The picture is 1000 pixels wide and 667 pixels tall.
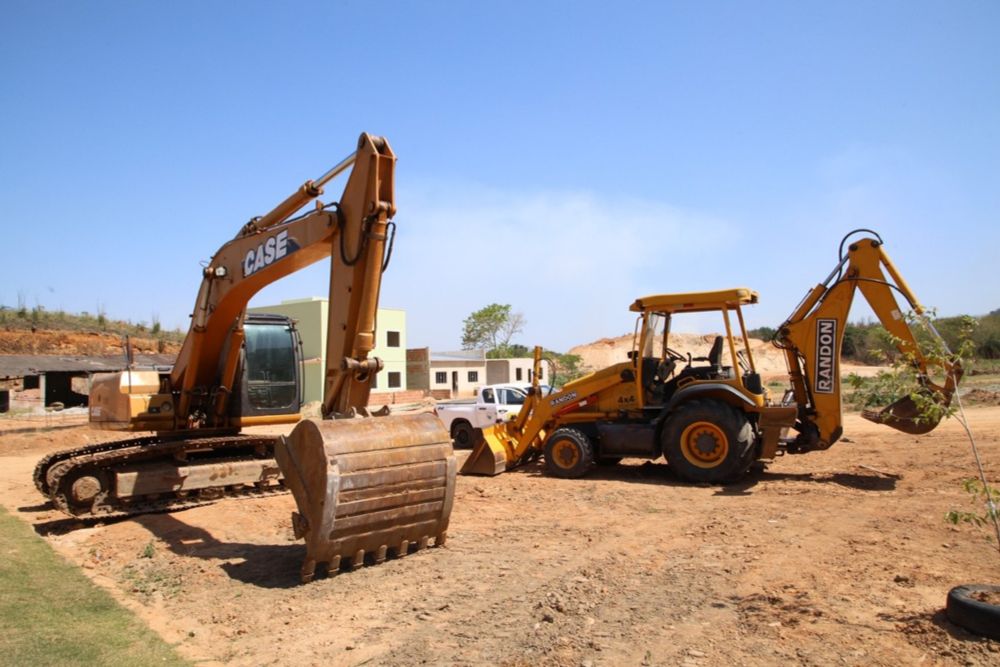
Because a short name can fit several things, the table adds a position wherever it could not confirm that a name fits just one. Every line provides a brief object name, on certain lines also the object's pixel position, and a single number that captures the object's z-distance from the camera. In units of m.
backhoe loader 10.10
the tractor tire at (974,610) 3.96
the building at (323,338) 38.28
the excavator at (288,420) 6.05
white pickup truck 17.38
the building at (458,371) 46.41
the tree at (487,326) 72.06
